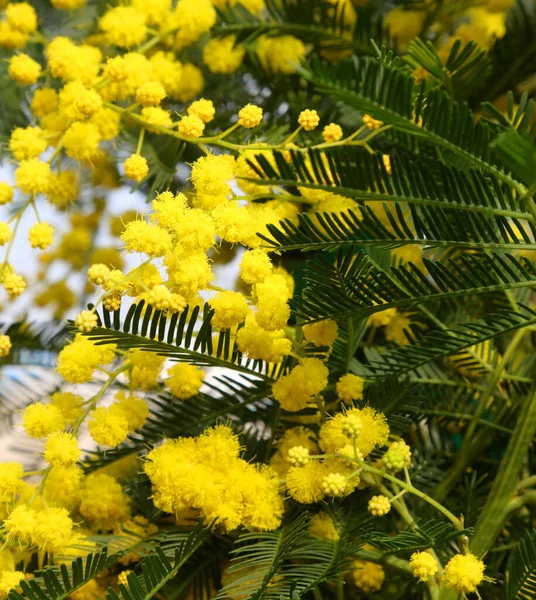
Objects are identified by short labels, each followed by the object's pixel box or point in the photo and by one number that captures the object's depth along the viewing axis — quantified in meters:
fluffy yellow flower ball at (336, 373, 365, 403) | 0.43
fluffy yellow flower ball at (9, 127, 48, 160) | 0.47
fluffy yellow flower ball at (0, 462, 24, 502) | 0.43
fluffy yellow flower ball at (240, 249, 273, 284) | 0.42
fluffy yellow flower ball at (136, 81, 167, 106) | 0.45
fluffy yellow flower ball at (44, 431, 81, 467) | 0.42
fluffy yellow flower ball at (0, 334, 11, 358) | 0.43
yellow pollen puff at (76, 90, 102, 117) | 0.45
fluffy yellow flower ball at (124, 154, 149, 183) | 0.45
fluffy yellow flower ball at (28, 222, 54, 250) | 0.46
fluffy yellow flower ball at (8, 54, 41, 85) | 0.47
